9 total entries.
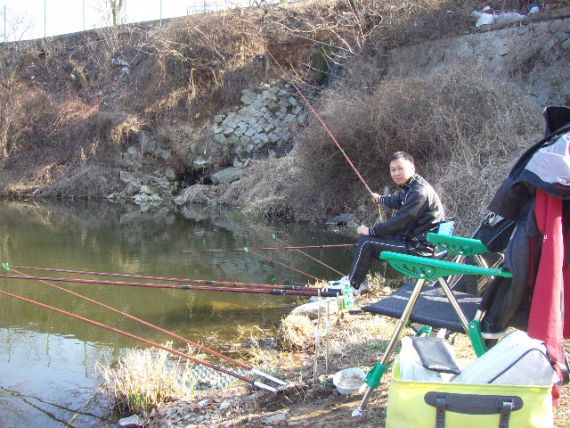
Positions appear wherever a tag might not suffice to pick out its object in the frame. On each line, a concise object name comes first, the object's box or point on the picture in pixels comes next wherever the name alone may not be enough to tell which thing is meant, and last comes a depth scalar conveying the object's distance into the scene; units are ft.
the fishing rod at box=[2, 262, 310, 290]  15.20
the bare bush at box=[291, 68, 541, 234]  29.99
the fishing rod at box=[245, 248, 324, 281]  26.37
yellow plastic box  6.48
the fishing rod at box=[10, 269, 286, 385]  11.80
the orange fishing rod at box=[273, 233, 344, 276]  27.53
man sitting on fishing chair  15.23
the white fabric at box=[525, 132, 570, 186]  7.69
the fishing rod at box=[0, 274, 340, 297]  14.24
